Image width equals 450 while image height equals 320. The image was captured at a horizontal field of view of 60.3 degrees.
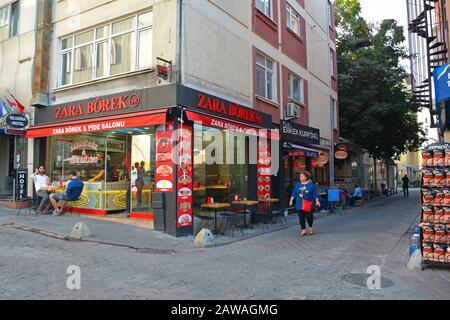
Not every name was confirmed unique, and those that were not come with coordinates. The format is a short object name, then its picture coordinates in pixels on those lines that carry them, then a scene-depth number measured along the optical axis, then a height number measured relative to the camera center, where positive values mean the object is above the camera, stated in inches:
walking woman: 419.2 -21.1
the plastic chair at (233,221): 436.1 -47.9
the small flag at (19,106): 552.4 +109.3
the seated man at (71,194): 465.7 -14.0
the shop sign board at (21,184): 527.8 -1.8
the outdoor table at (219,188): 508.7 -8.6
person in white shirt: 486.6 -3.1
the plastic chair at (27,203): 522.1 -27.9
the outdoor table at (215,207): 396.8 -26.2
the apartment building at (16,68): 552.1 +170.1
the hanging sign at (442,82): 335.7 +86.2
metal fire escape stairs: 500.4 +186.1
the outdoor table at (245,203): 445.6 -25.3
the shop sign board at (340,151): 824.9 +63.2
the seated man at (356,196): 823.7 -33.2
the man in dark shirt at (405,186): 1240.1 -18.4
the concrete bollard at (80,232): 359.6 -46.3
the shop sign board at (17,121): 509.6 +82.7
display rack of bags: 260.4 -17.0
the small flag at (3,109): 567.8 +109.5
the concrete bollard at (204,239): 351.3 -52.4
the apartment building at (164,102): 405.1 +96.9
